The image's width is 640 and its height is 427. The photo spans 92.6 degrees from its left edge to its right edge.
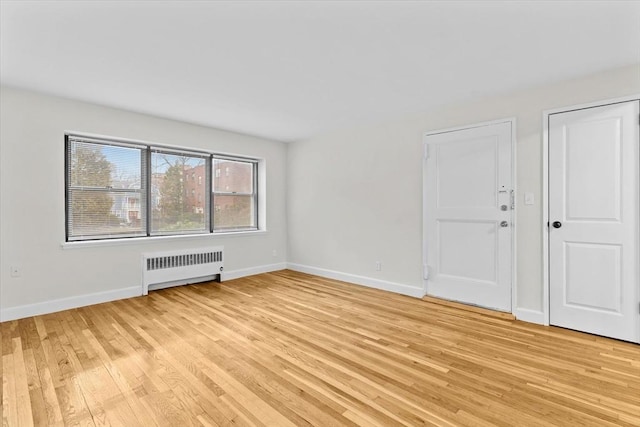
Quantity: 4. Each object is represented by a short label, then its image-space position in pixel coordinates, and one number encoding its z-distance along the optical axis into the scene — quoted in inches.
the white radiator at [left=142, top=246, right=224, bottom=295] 163.5
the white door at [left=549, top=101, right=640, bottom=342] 105.1
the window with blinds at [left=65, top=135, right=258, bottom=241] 147.1
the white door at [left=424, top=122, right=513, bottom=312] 131.8
